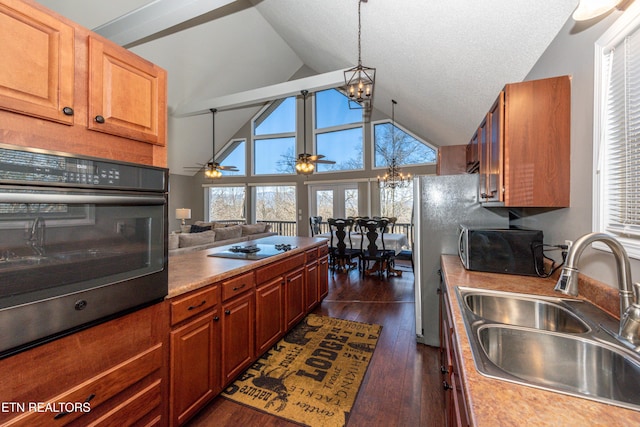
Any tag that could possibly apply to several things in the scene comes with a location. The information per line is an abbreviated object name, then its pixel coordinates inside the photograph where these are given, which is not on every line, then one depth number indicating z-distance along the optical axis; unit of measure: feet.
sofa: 12.15
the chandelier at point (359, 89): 9.62
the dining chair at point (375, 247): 15.16
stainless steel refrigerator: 7.89
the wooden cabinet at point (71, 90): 2.98
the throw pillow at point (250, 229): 17.16
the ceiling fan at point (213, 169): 19.83
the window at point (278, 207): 26.91
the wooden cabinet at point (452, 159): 12.01
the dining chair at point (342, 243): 16.10
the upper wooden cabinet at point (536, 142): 4.93
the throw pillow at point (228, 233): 14.78
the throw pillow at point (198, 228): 21.22
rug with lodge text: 5.62
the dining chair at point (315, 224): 19.87
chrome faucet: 2.85
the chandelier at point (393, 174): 18.54
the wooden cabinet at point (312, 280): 9.77
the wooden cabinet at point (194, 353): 4.64
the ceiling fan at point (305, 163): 15.79
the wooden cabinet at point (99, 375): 2.88
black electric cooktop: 7.56
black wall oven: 2.67
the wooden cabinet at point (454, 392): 2.60
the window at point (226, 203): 28.71
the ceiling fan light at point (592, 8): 3.23
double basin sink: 2.64
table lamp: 24.73
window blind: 3.47
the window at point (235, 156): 28.53
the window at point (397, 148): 21.89
